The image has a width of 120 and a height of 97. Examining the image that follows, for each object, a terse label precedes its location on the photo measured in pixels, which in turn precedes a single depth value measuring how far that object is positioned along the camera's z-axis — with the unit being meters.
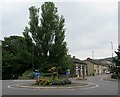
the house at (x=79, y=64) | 33.51
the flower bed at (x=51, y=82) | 10.93
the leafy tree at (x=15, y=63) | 23.48
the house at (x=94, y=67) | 43.46
